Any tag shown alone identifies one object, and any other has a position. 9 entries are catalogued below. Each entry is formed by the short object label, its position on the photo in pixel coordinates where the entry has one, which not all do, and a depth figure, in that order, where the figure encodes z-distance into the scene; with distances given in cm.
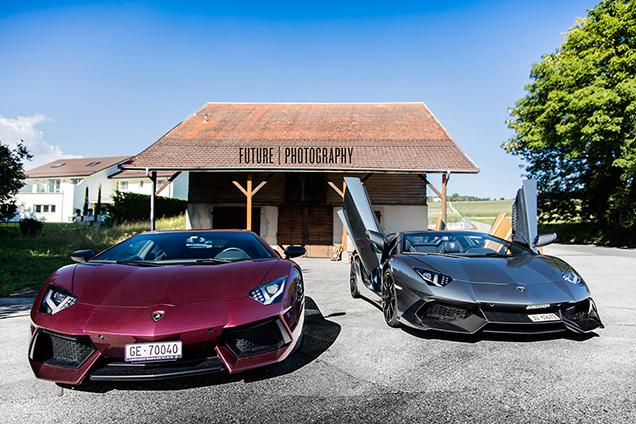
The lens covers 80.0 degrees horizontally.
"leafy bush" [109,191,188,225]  2091
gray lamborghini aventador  319
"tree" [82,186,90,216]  3450
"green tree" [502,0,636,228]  1700
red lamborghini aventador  221
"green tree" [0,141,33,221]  1459
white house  3997
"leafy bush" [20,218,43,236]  1519
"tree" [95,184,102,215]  3145
